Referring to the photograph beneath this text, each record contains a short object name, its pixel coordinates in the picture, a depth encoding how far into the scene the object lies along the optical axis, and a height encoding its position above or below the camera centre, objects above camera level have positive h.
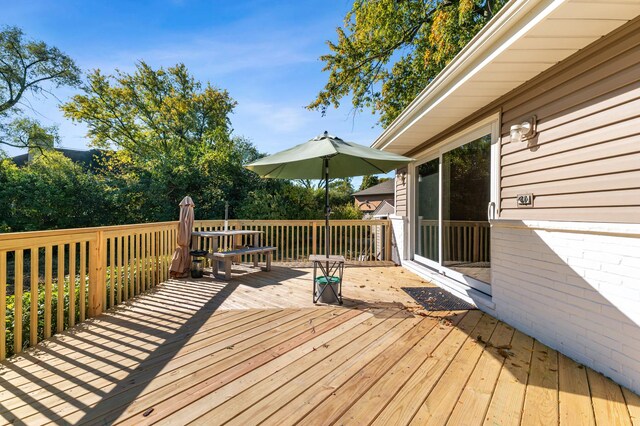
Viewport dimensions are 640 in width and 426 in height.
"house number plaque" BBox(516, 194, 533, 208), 2.75 +0.12
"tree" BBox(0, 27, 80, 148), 11.91 +5.86
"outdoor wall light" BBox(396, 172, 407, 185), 6.02 +0.75
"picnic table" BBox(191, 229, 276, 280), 4.78 -0.65
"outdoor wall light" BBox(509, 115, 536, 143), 2.73 +0.78
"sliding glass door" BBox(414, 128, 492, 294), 3.62 +0.02
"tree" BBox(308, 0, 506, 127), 6.83 +4.60
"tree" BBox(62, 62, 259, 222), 14.84 +5.40
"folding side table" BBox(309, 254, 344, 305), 3.56 -0.85
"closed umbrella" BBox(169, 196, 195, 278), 4.83 -0.54
